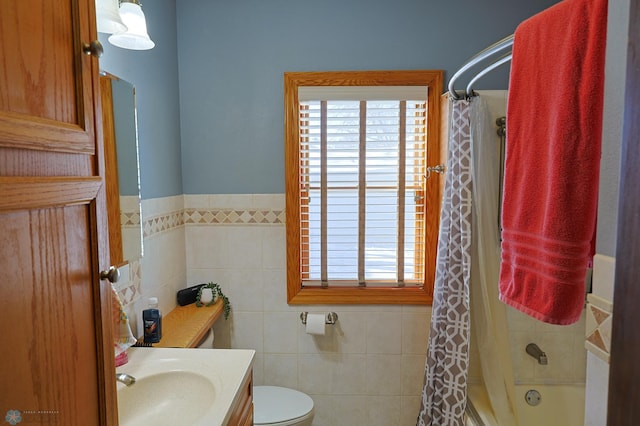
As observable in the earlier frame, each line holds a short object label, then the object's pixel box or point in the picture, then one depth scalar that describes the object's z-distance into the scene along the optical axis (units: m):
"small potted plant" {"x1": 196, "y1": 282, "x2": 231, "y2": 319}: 2.11
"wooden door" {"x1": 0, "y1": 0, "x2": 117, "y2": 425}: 0.47
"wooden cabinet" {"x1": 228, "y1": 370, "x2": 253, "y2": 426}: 1.17
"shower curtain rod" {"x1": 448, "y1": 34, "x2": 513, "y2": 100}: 1.12
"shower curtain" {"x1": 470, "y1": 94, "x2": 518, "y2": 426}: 1.74
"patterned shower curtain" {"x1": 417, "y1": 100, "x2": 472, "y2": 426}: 1.74
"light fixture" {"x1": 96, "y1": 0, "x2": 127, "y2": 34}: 1.21
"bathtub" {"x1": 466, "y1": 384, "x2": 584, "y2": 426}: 2.00
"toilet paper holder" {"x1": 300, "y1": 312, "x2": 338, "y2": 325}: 2.19
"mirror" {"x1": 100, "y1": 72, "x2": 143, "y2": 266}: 1.37
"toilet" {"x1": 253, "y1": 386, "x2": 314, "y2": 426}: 1.80
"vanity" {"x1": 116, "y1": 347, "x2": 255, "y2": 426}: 1.13
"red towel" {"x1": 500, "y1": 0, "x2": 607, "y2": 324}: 0.80
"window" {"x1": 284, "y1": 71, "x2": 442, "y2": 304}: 2.11
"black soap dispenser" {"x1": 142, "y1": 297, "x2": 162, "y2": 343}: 1.56
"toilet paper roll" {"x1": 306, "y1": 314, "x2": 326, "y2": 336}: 2.14
